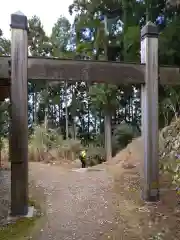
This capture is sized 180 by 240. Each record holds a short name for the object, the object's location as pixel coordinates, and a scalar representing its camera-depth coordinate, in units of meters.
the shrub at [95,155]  12.23
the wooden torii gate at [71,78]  4.27
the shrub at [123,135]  12.56
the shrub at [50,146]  11.08
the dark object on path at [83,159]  10.26
